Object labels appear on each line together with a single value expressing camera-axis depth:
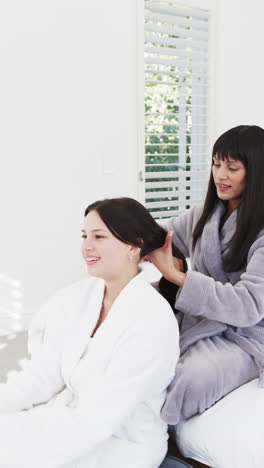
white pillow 1.22
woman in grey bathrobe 1.35
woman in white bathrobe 1.08
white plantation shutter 3.20
